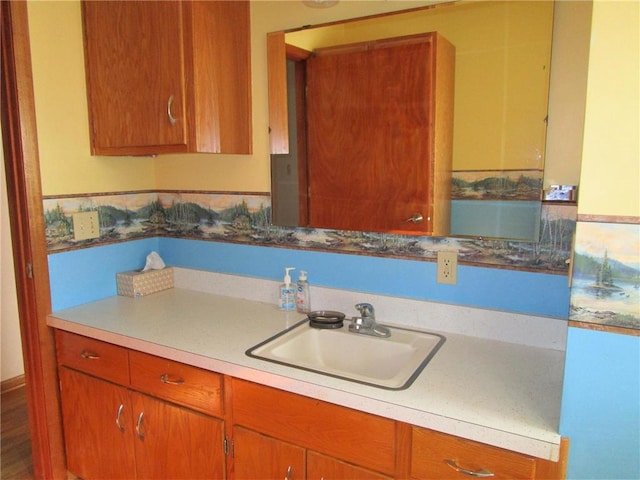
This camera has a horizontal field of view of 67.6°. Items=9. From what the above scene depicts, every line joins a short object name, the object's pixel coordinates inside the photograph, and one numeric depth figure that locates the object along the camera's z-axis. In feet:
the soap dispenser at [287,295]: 6.44
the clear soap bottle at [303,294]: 6.32
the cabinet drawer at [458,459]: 3.61
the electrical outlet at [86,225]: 6.70
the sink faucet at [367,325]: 5.49
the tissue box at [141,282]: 7.10
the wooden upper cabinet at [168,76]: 5.78
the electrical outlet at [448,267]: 5.50
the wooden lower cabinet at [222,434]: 3.91
